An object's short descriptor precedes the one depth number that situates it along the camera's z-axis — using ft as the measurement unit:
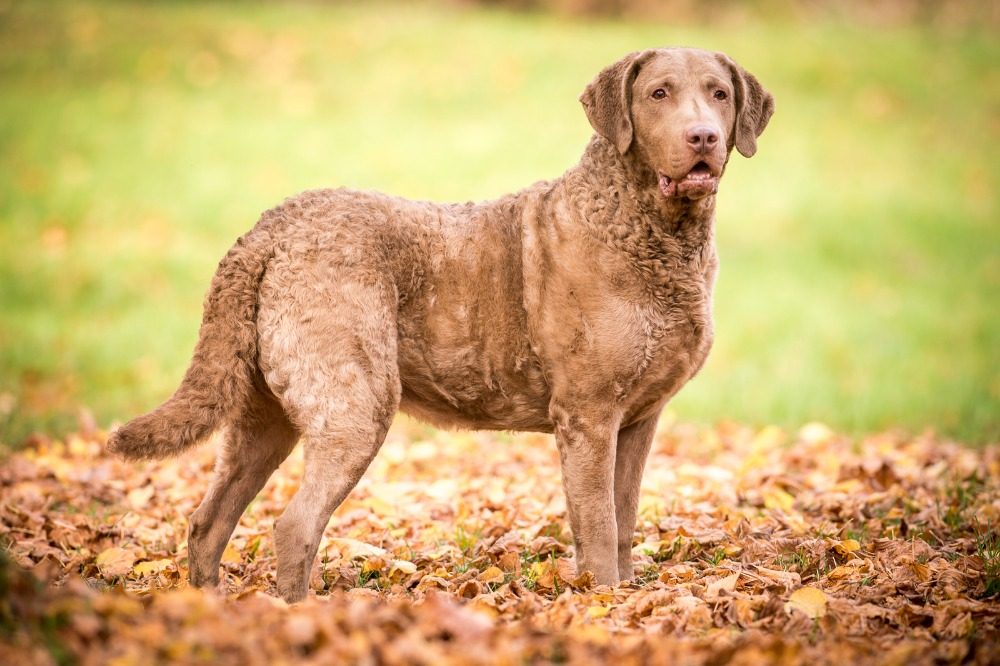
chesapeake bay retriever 30.09
